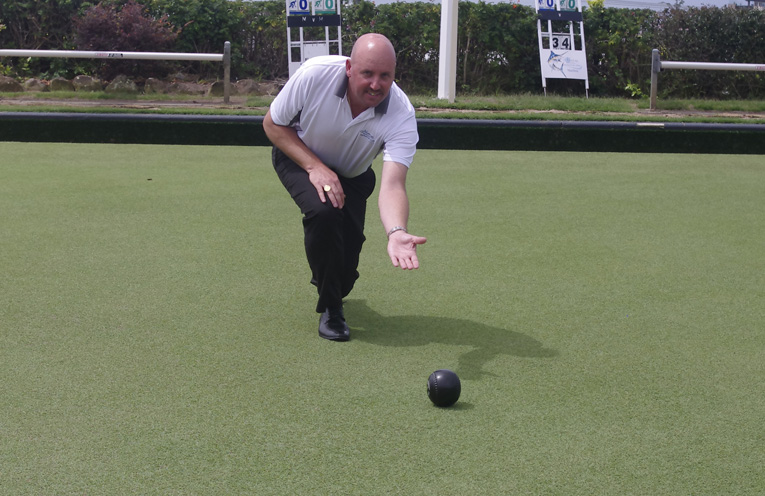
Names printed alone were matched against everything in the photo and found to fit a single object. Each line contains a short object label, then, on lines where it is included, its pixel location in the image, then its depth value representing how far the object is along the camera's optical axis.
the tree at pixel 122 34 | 12.61
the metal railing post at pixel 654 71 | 10.54
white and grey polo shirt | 3.48
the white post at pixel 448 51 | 11.27
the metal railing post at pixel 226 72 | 10.85
